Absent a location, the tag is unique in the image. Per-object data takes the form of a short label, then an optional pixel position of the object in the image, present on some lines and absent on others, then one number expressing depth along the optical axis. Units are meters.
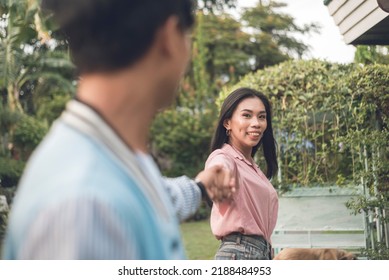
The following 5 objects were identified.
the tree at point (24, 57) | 8.36
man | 0.71
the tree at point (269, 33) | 15.25
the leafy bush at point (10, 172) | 7.98
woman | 2.30
